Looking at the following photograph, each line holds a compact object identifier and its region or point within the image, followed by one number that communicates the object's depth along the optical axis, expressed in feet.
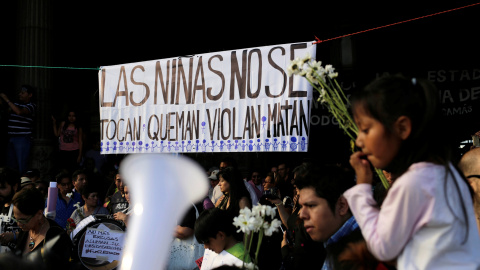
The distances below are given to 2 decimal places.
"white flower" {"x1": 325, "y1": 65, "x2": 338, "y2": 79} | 7.72
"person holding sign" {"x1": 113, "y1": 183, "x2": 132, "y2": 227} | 17.00
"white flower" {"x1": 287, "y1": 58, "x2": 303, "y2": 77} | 7.72
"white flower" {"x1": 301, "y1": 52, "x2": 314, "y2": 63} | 7.68
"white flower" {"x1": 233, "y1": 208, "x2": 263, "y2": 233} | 7.61
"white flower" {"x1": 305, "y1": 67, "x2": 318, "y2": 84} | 7.63
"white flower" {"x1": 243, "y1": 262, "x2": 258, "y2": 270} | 7.49
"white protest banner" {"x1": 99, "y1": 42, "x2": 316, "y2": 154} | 17.57
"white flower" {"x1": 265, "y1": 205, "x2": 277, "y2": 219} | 7.77
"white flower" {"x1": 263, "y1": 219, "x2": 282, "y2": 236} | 7.70
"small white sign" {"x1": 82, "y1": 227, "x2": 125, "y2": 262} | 15.89
